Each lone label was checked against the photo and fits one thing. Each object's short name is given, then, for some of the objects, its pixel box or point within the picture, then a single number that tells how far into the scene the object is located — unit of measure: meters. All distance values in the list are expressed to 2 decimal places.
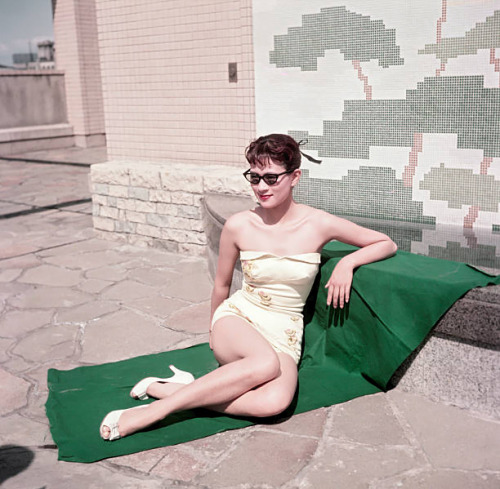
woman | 2.96
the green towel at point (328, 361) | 2.94
